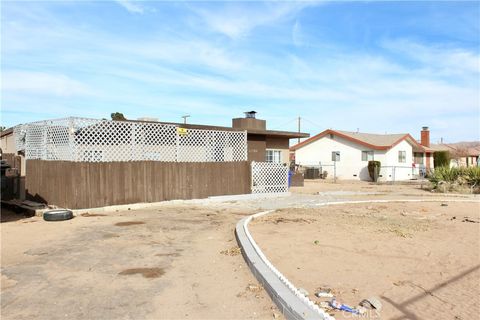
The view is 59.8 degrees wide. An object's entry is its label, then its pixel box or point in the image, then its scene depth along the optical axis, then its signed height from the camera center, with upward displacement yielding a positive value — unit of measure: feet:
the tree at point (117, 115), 91.75 +12.70
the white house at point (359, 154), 112.47 +4.93
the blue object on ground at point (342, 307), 14.23 -4.71
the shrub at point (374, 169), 106.73 +0.43
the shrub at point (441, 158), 140.97 +4.20
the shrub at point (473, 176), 69.67 -0.96
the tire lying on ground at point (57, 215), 33.37 -3.47
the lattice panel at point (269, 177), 54.24 -0.83
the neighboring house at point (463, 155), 163.51 +6.43
